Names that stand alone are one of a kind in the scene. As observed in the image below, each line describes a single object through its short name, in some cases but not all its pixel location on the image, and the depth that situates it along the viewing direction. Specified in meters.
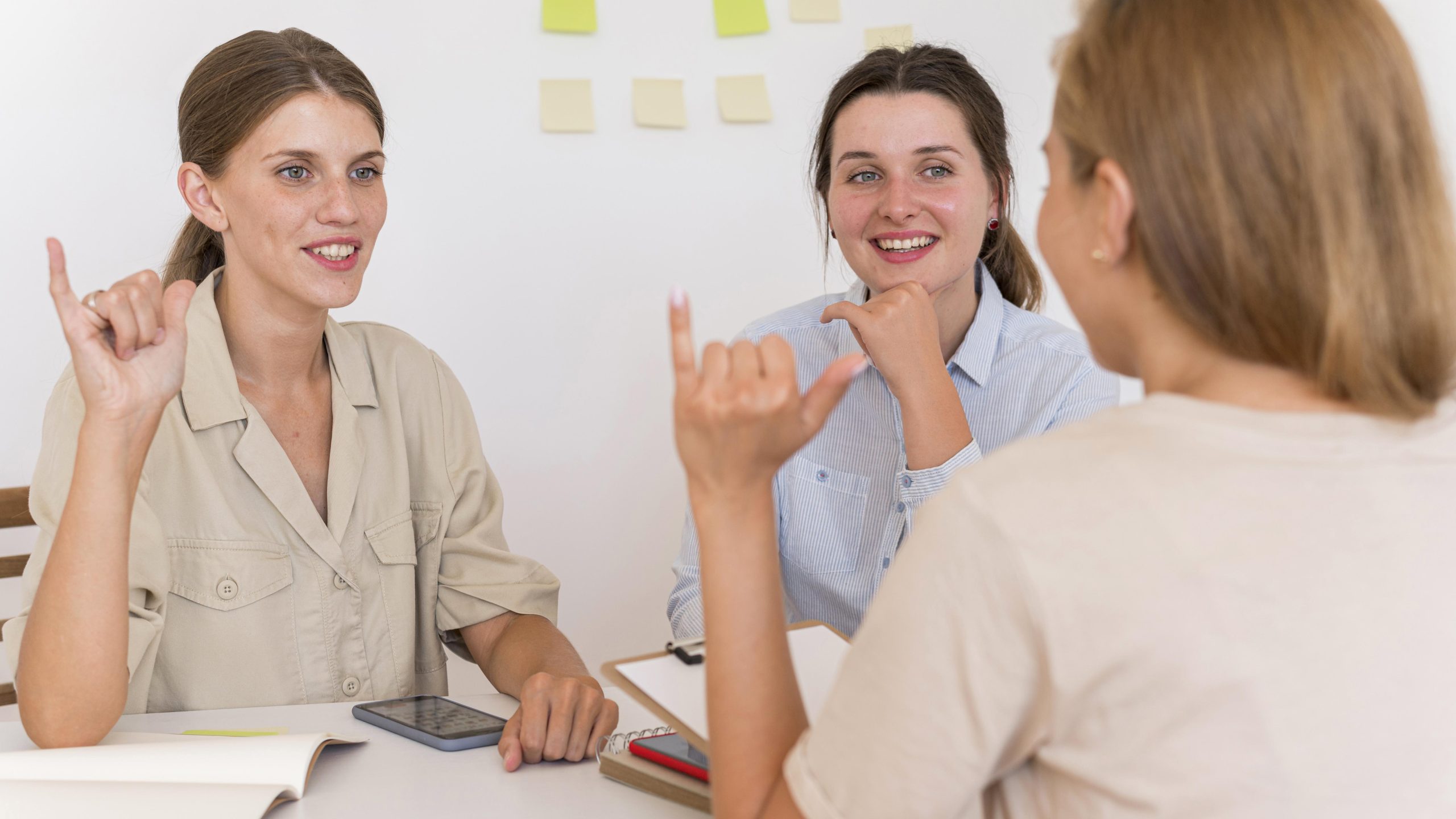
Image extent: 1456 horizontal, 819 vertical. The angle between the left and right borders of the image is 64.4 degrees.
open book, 0.92
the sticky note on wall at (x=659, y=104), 2.52
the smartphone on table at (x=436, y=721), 1.09
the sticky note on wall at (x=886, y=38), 2.61
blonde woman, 0.54
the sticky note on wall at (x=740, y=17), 2.55
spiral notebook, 0.95
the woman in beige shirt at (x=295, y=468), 1.31
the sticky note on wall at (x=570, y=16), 2.45
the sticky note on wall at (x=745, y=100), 2.58
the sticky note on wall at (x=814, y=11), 2.61
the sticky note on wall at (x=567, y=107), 2.48
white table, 0.95
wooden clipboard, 0.86
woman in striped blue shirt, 1.50
